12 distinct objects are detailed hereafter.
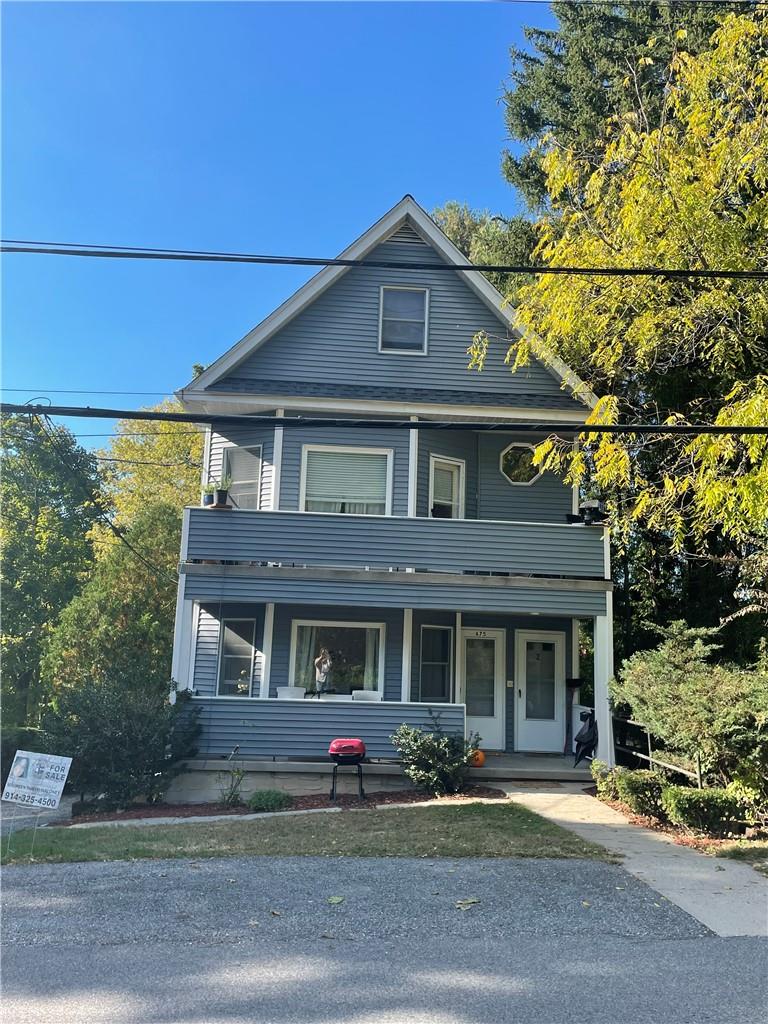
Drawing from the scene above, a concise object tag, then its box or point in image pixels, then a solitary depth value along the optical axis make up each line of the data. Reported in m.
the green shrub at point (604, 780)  11.90
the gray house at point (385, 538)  13.45
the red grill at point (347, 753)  12.17
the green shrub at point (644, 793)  10.61
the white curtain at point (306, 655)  14.39
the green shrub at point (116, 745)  11.98
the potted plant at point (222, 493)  13.55
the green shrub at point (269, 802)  11.68
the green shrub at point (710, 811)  9.59
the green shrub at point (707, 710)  9.55
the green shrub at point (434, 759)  12.34
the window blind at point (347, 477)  14.55
